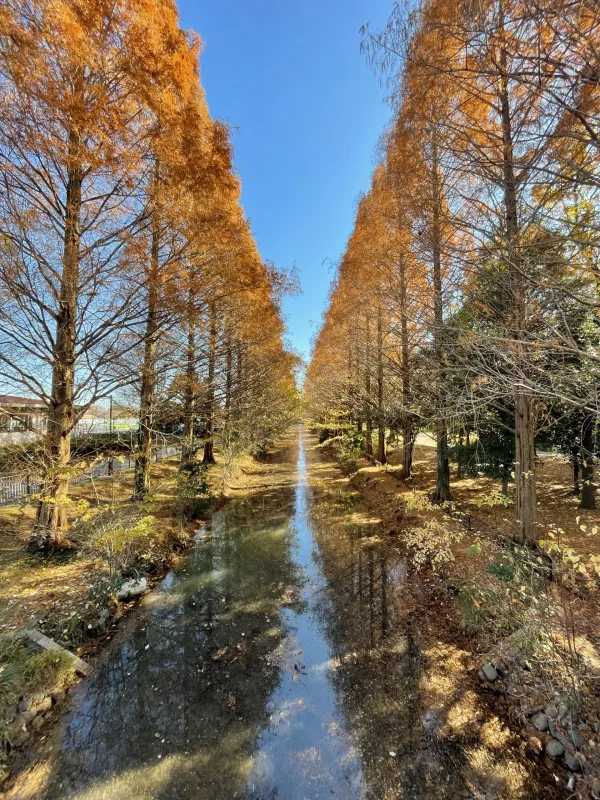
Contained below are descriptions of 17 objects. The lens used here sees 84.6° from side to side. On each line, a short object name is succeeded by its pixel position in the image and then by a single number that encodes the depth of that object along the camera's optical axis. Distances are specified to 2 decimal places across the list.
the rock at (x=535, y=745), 2.73
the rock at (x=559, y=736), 2.64
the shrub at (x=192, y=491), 8.62
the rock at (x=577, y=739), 2.56
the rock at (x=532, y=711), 2.96
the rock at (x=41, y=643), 3.69
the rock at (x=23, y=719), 3.03
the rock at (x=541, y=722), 2.83
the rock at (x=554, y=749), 2.65
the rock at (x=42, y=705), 3.23
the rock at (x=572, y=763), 2.52
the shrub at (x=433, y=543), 5.74
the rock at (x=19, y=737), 2.92
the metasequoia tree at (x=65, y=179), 4.27
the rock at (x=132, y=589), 5.19
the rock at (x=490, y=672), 3.45
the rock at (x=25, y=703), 3.13
